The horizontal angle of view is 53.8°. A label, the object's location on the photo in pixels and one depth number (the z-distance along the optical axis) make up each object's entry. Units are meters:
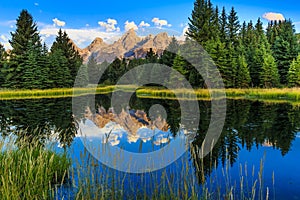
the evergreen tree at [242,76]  33.59
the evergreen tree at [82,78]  45.09
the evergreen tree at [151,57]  50.06
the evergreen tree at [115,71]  62.43
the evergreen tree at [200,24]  35.81
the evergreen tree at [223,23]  45.66
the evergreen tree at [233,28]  49.38
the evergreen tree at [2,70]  38.64
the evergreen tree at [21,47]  37.34
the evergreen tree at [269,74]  34.30
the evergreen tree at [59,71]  39.12
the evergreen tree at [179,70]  33.12
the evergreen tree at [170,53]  41.43
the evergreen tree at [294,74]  31.89
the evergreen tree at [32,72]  36.38
